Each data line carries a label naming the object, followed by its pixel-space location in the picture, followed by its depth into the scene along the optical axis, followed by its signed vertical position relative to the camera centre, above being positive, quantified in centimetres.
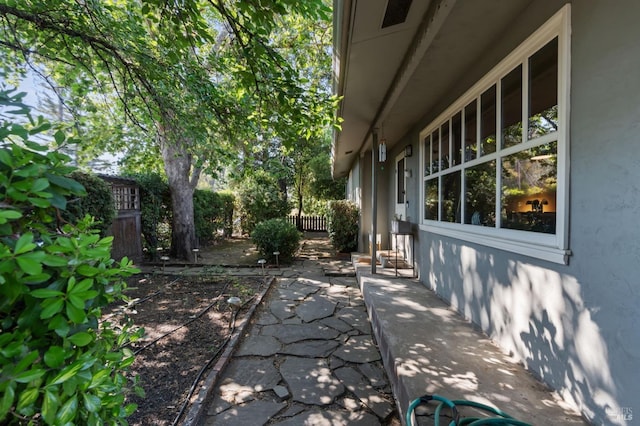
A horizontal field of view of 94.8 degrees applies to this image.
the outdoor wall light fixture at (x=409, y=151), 540 +102
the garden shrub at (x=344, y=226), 858 -58
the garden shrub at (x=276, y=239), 761 -84
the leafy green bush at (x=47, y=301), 66 -23
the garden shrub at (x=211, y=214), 983 -24
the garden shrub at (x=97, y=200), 499 +15
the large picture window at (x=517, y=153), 201 +46
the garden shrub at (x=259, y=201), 1258 +25
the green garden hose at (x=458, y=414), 160 -120
